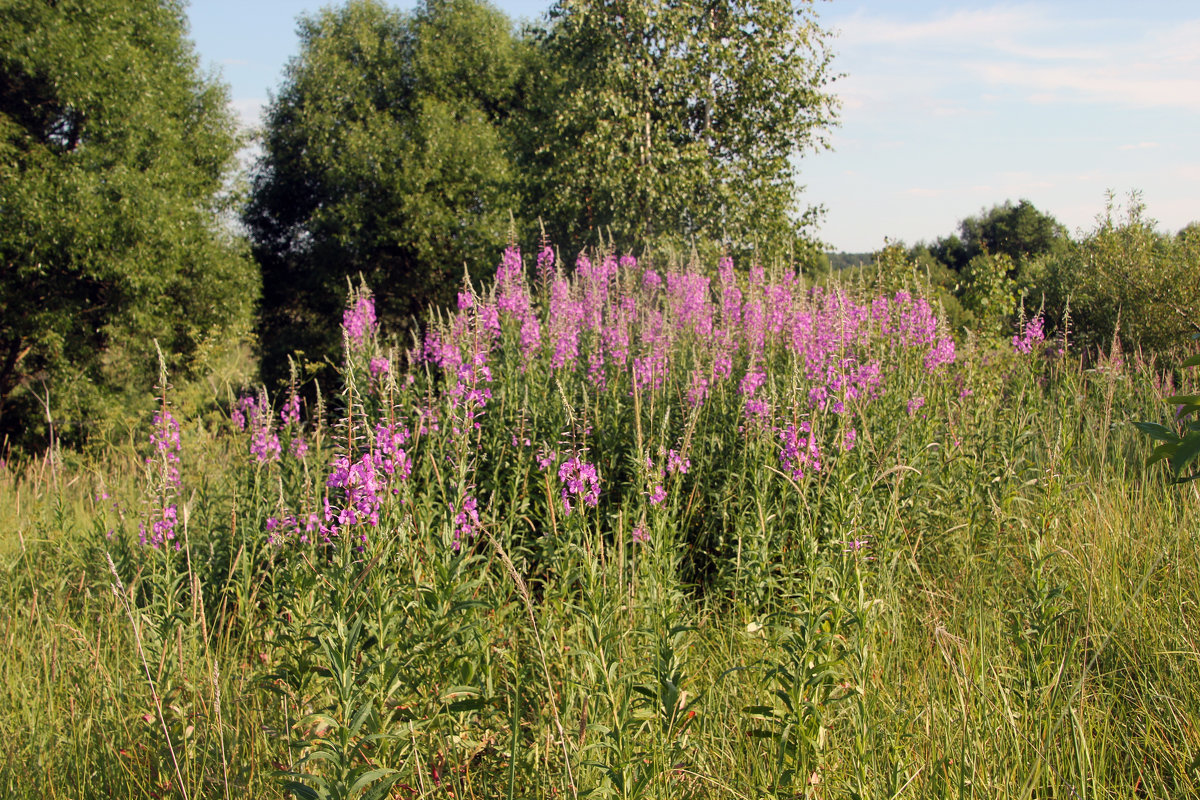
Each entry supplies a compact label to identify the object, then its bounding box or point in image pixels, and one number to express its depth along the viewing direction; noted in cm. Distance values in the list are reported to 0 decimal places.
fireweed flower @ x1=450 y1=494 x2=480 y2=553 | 266
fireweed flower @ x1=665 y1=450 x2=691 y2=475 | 301
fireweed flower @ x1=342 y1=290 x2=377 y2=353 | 544
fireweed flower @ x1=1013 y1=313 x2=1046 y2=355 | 502
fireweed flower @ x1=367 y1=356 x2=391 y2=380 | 510
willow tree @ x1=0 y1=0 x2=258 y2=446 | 1326
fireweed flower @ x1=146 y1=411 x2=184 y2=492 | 335
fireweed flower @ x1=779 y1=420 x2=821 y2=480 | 298
